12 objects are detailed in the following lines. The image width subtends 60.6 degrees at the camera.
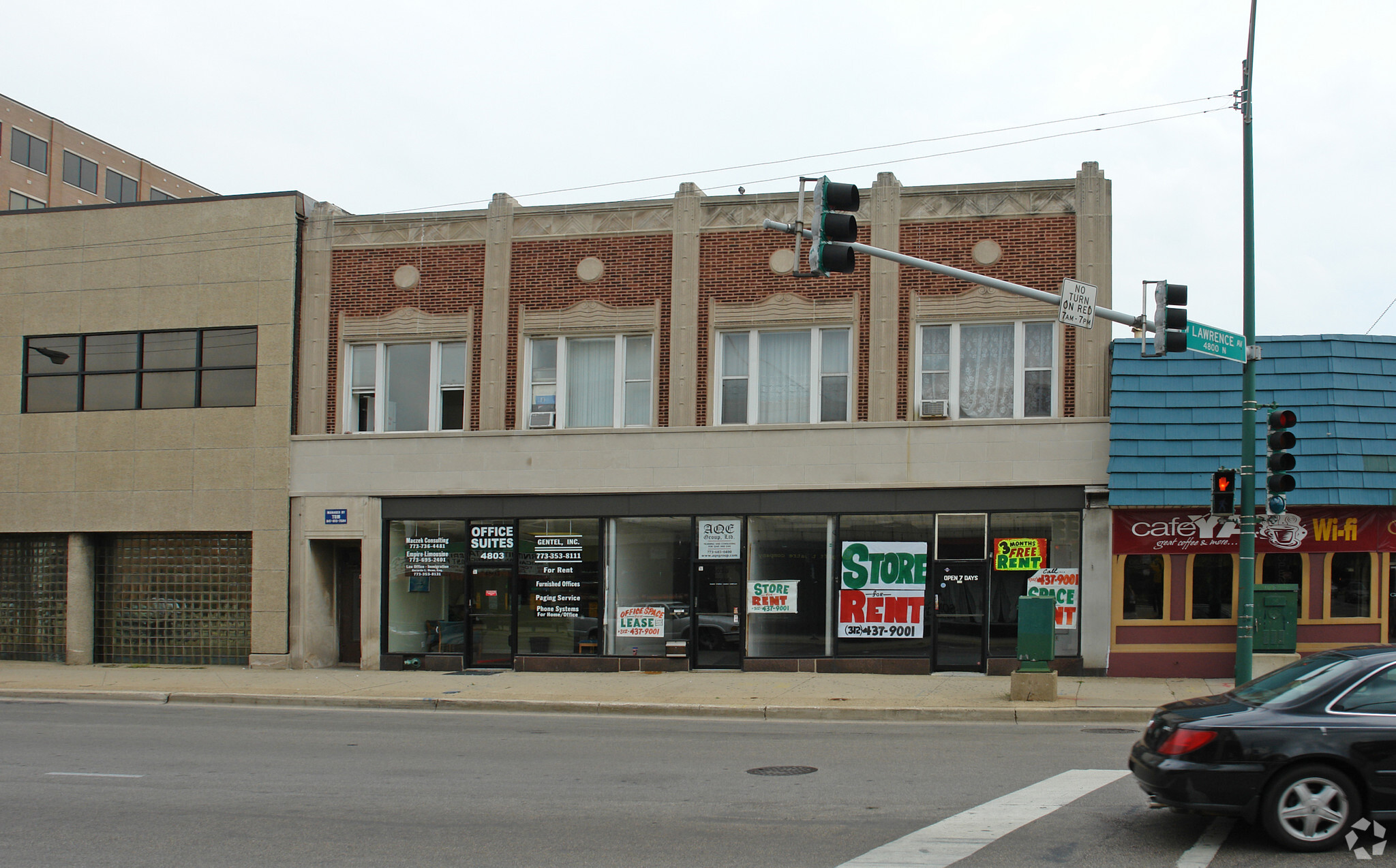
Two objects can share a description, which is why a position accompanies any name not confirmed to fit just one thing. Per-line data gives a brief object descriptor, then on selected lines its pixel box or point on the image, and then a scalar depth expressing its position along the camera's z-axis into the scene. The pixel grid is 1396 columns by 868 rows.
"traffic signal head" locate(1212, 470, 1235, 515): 15.77
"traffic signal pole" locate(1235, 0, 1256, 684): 15.59
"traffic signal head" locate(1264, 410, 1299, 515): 15.02
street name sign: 14.88
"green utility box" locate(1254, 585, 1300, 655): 17.80
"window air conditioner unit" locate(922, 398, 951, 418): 19.88
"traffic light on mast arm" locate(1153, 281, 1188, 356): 14.09
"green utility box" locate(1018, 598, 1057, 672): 16.25
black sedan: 7.46
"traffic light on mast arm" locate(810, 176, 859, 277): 12.38
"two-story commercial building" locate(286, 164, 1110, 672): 19.59
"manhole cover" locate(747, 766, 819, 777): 11.19
